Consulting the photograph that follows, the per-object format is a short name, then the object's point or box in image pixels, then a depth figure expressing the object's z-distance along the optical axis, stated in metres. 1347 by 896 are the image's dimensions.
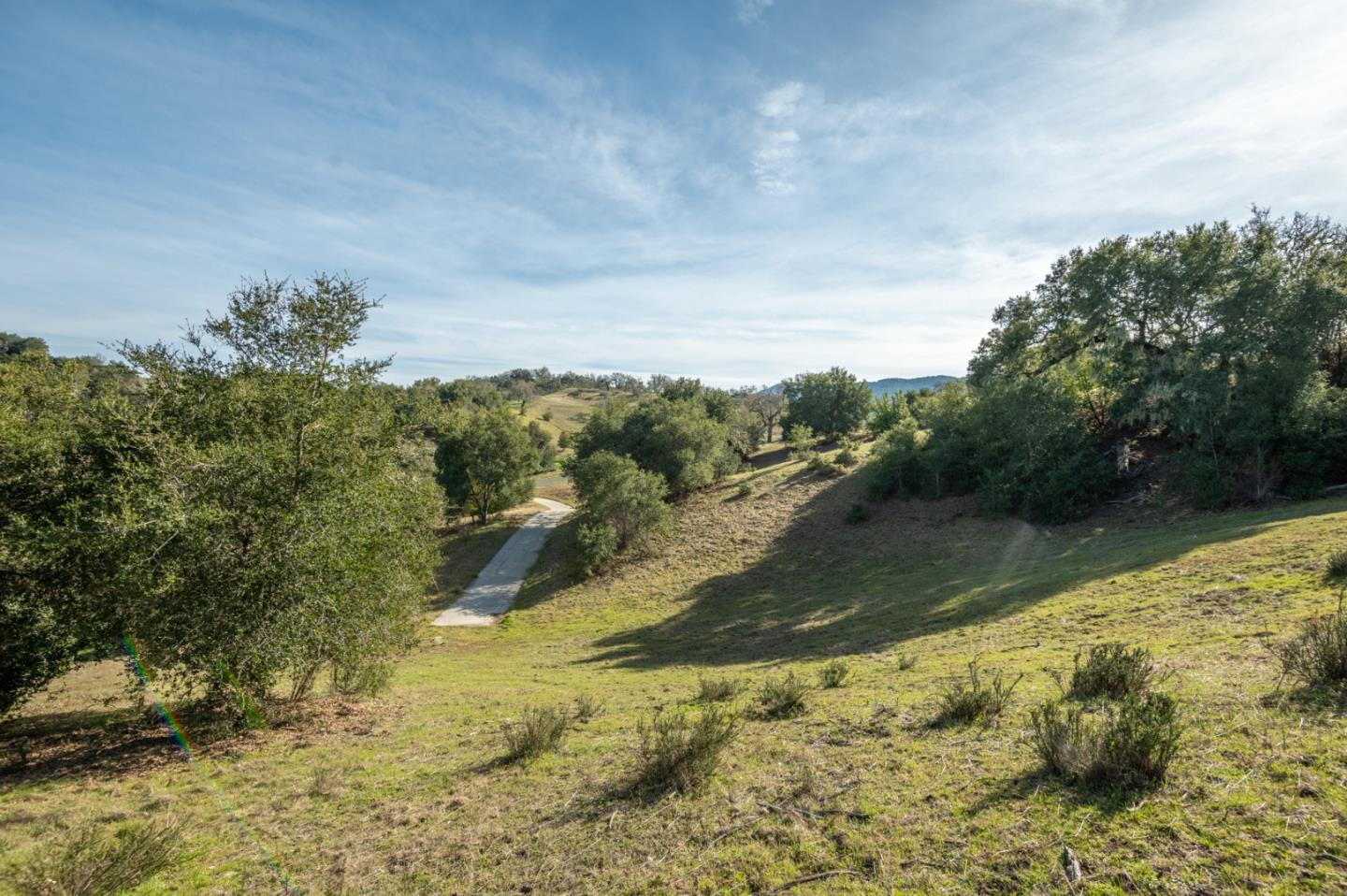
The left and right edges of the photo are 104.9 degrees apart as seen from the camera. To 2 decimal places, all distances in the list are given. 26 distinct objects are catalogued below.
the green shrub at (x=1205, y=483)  20.64
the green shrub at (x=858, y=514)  31.27
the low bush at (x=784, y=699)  7.91
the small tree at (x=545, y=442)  82.91
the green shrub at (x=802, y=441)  50.16
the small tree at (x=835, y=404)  61.53
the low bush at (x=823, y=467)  40.78
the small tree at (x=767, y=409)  76.88
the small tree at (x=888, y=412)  53.17
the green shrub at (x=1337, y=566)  9.91
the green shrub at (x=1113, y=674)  6.30
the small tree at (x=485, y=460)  41.59
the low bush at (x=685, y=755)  5.65
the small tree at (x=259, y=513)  8.23
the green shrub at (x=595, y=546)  30.86
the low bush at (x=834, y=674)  9.31
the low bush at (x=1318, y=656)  5.27
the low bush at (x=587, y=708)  9.00
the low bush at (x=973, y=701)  6.34
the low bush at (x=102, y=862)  4.39
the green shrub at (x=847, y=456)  42.26
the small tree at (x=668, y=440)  40.53
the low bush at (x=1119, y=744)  4.20
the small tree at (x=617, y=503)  32.09
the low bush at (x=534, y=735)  7.13
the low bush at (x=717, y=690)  9.38
